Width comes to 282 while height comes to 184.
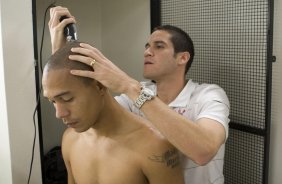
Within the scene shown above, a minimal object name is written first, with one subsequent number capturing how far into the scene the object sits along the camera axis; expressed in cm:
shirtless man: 94
